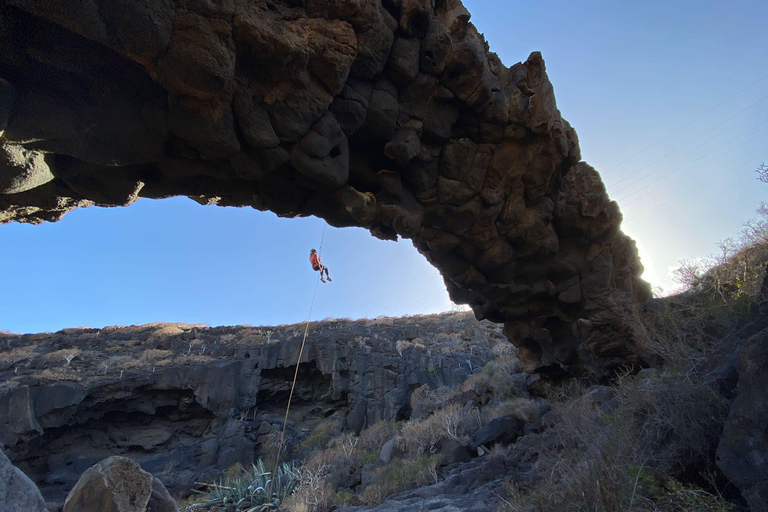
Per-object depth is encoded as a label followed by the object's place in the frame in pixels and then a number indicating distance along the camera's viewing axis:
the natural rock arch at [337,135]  4.27
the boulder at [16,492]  3.25
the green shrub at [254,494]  11.41
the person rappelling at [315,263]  11.70
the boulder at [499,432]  9.02
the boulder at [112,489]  4.49
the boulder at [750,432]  3.06
